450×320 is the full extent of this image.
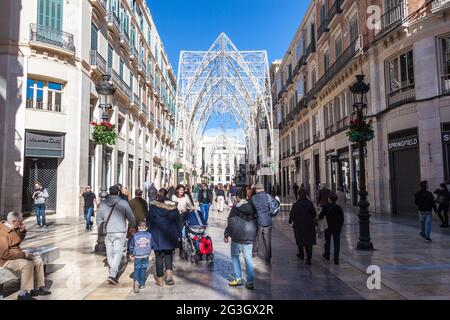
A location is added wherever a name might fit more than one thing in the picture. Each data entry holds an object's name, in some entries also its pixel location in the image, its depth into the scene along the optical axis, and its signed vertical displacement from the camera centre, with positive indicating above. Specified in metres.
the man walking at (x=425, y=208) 9.92 -0.75
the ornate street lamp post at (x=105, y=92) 9.37 +2.62
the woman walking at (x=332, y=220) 7.85 -0.82
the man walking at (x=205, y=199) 14.20 -0.56
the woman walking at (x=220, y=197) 20.50 -0.70
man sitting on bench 5.12 -1.06
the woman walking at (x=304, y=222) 7.67 -0.86
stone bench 4.91 -1.20
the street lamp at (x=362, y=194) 8.89 -0.30
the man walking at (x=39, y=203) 13.90 -0.61
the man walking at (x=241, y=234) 5.89 -0.84
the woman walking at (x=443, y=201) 12.64 -0.71
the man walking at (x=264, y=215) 7.67 -0.67
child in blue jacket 5.68 -1.14
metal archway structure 46.12 +15.21
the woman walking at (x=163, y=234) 6.04 -0.82
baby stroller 7.84 -1.24
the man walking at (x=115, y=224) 6.23 -0.67
